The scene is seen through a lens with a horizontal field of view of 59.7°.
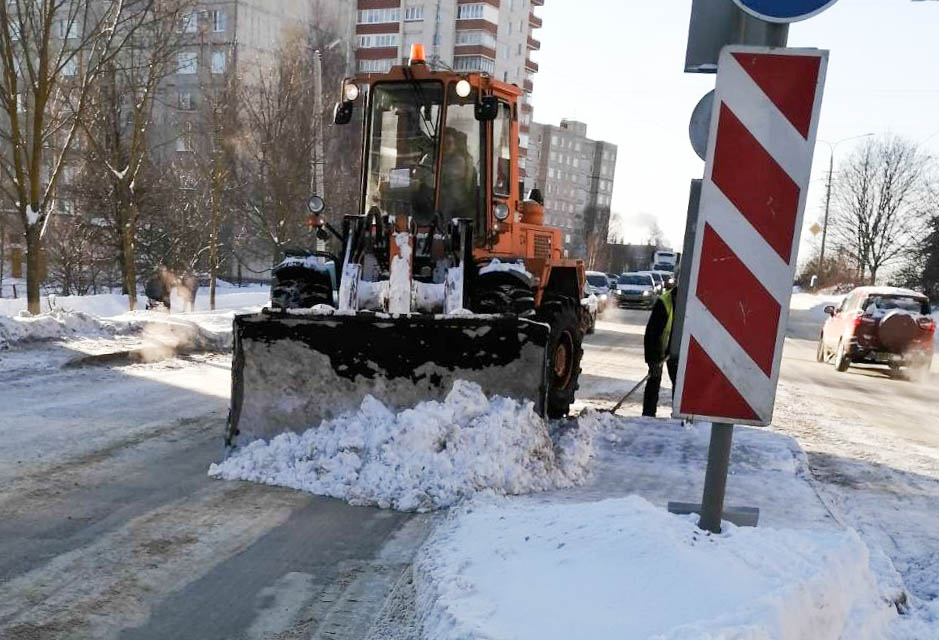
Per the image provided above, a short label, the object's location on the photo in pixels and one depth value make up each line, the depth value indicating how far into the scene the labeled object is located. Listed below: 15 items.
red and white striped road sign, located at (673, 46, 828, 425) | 3.18
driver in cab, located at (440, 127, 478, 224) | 7.68
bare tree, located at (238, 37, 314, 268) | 22.02
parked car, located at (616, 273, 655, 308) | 31.98
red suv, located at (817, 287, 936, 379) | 15.21
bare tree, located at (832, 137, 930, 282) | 55.91
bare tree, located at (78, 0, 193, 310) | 15.80
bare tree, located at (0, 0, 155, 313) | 12.27
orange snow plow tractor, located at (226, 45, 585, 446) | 5.56
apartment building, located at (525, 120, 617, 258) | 108.81
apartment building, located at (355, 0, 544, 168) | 62.19
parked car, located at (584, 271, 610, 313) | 28.18
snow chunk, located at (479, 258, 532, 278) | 6.89
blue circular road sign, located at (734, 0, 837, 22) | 3.12
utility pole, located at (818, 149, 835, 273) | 44.91
